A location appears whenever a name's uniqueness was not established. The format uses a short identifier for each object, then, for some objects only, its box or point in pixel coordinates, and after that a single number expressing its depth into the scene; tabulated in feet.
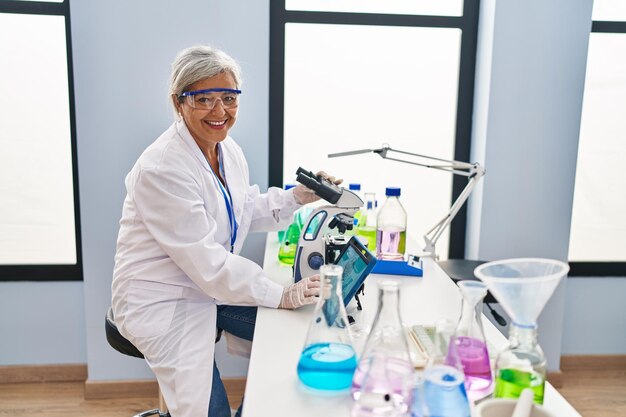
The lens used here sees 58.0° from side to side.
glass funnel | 2.98
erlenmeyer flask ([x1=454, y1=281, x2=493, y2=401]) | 3.46
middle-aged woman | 5.21
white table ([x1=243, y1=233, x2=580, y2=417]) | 3.55
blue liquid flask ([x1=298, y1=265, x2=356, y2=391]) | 3.66
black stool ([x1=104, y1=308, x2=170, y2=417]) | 5.75
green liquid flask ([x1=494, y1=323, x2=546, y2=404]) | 3.13
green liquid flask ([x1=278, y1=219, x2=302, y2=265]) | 6.68
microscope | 5.61
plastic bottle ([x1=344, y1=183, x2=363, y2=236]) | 7.29
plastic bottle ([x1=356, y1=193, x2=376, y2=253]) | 7.06
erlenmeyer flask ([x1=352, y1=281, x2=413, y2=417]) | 3.21
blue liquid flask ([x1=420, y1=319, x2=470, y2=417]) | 2.95
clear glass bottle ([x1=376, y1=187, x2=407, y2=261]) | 6.33
